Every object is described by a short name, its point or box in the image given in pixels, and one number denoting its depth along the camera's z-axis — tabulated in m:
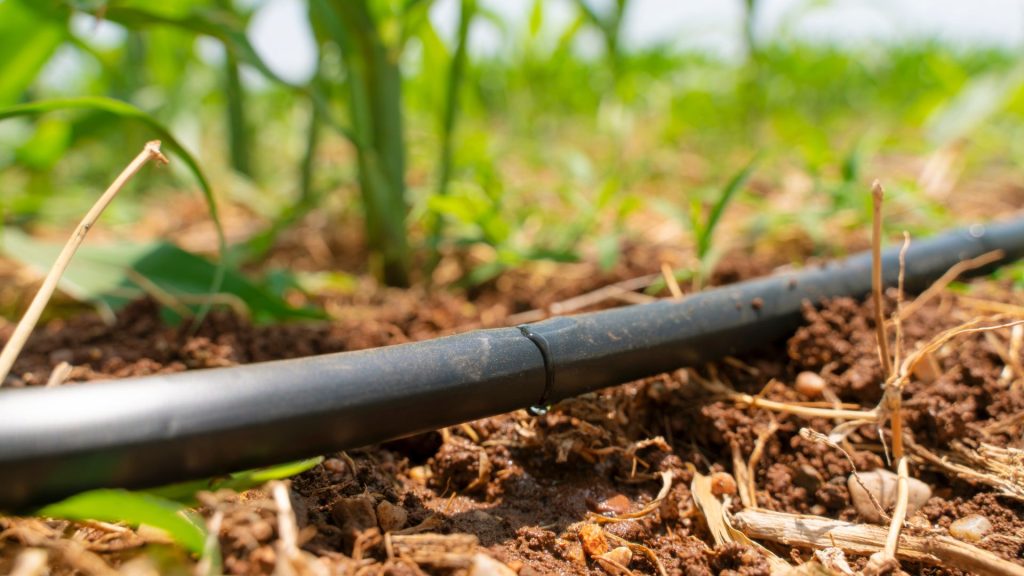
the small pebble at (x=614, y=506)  0.23
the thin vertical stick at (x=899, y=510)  0.21
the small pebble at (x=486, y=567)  0.20
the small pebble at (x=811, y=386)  0.26
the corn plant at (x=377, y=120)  0.33
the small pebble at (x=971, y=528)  0.22
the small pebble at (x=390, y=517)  0.21
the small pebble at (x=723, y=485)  0.24
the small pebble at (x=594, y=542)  0.22
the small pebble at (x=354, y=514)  0.21
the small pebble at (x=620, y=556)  0.22
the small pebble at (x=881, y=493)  0.23
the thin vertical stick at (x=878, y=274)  0.22
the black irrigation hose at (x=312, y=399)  0.19
